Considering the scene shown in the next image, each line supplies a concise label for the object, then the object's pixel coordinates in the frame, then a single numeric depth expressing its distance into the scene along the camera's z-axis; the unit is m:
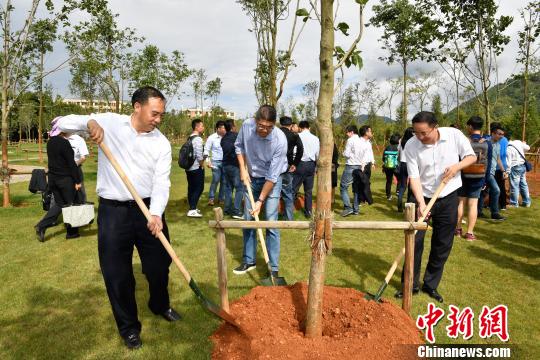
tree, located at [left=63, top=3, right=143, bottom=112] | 15.34
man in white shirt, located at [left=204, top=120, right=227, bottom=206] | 8.79
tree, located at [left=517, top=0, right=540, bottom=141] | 11.54
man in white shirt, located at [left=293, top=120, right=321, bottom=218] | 7.82
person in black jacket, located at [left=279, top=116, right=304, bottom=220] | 6.94
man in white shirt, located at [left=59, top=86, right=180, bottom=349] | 2.90
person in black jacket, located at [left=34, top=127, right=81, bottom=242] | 5.80
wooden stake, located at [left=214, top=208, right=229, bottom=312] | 3.07
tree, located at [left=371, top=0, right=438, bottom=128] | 20.27
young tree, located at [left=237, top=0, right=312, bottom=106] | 9.27
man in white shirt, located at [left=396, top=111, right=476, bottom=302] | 3.79
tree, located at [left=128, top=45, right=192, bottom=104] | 18.86
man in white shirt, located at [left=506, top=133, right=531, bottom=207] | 8.69
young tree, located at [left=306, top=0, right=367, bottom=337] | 2.50
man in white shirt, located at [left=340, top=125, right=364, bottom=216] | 8.31
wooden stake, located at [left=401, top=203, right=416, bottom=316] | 3.06
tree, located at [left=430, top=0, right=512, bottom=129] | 10.46
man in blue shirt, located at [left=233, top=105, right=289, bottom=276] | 4.18
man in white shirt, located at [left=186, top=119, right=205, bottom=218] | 7.73
